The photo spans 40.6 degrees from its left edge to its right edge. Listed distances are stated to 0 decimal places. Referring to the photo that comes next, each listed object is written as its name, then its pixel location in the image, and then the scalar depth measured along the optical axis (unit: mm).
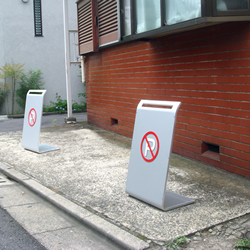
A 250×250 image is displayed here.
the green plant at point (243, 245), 3062
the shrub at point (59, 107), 16125
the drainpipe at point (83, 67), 10805
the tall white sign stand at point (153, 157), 3783
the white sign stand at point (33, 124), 6973
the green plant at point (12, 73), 15227
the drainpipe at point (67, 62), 10820
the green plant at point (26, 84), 15828
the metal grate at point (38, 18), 16062
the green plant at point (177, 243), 3144
